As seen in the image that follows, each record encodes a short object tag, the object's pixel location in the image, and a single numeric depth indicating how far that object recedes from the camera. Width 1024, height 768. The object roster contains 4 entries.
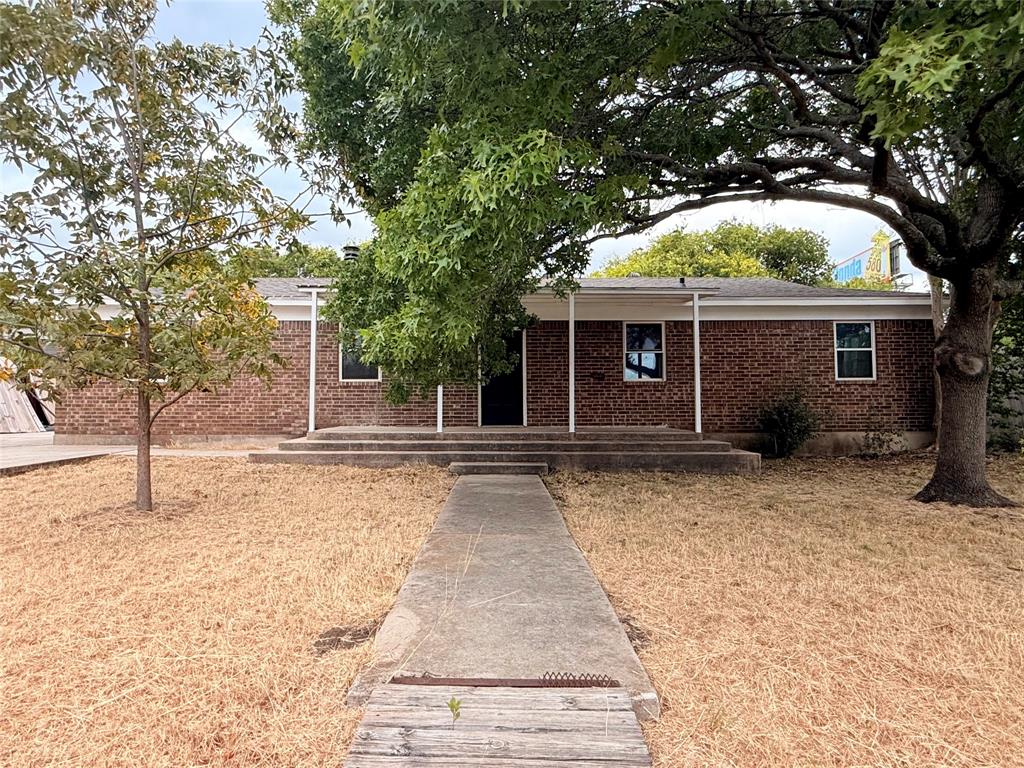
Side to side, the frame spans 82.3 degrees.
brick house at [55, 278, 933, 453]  11.38
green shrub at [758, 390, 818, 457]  10.89
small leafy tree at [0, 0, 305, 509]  4.67
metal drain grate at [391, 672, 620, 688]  2.34
